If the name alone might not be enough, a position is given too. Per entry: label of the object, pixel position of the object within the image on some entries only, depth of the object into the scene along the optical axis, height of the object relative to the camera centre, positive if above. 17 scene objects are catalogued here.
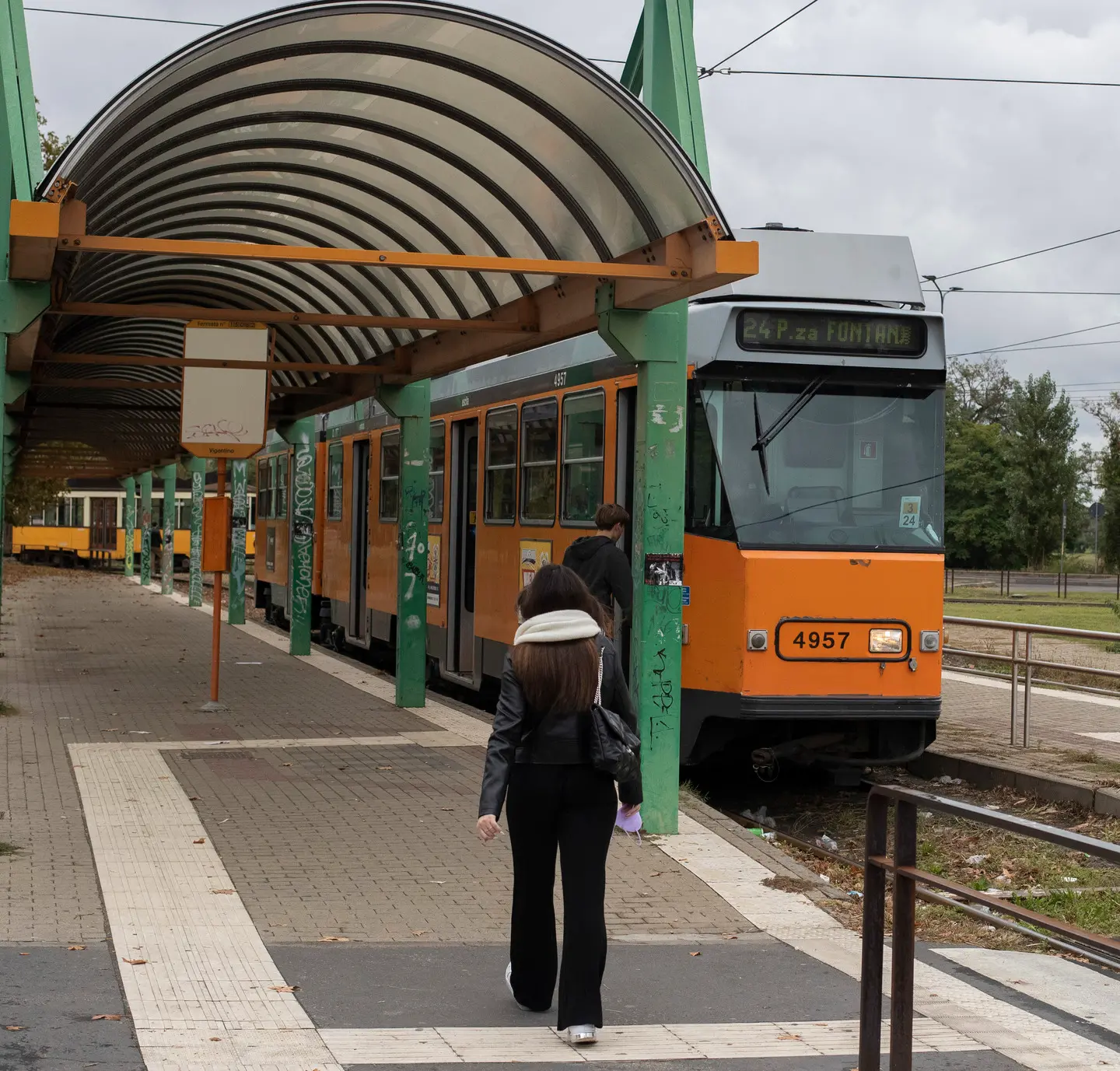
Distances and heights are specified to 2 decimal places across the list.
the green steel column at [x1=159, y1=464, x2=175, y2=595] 35.50 -0.63
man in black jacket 9.55 -0.24
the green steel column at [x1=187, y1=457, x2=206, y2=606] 29.47 -0.32
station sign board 12.38 +0.77
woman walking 5.20 -0.83
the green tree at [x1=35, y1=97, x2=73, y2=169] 29.84 +6.61
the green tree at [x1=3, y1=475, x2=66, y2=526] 42.03 +0.21
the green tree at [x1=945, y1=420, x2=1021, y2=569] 63.84 +0.91
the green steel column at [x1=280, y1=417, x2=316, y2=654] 19.47 -0.23
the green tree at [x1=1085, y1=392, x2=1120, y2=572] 36.91 +1.04
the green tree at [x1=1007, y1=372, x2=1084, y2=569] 50.09 +1.95
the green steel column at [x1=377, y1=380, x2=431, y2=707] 13.98 -0.15
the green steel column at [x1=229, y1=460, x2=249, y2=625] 26.08 -0.59
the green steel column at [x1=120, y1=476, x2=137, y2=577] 47.47 -0.39
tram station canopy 8.12 +2.05
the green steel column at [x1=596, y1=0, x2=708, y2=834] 8.81 +0.34
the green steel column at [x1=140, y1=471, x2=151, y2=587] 41.03 -0.57
